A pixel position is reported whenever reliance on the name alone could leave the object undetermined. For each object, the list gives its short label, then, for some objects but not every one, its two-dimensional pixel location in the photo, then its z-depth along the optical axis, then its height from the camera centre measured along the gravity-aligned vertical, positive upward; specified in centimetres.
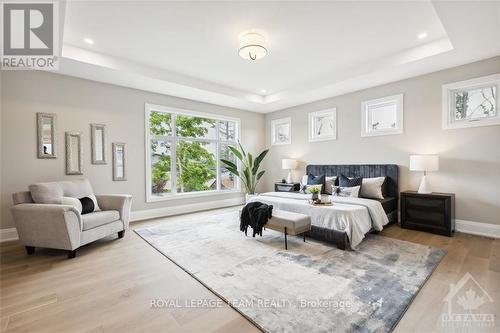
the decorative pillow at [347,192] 445 -51
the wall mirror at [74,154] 416 +24
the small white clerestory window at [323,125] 570 +105
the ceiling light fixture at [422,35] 327 +187
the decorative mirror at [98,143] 443 +46
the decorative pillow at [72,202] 331 -51
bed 322 -70
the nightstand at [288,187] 597 -55
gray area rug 182 -117
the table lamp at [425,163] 386 +4
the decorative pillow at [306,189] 504 -51
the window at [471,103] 367 +105
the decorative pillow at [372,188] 438 -43
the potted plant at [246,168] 635 -5
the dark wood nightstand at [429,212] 370 -78
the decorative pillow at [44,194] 322 -38
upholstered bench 322 -82
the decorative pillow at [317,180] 519 -33
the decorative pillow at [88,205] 351 -59
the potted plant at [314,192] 391 -44
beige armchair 295 -72
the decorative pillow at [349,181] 461 -32
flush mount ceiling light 317 +168
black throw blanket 349 -77
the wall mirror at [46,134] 392 +56
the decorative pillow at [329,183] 511 -38
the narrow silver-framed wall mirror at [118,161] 470 +11
